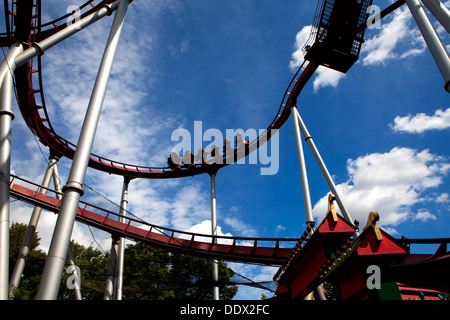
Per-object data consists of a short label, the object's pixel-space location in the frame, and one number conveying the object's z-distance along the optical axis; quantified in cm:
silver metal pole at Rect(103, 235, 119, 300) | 1014
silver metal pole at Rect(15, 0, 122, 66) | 604
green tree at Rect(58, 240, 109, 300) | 2061
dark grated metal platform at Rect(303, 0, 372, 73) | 898
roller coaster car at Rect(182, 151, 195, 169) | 1463
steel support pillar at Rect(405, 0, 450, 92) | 418
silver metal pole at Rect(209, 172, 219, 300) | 1062
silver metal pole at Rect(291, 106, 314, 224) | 886
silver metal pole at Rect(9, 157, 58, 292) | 908
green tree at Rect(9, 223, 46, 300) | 1870
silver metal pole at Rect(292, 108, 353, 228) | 942
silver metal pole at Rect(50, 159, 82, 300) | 951
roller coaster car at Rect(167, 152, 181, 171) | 1504
